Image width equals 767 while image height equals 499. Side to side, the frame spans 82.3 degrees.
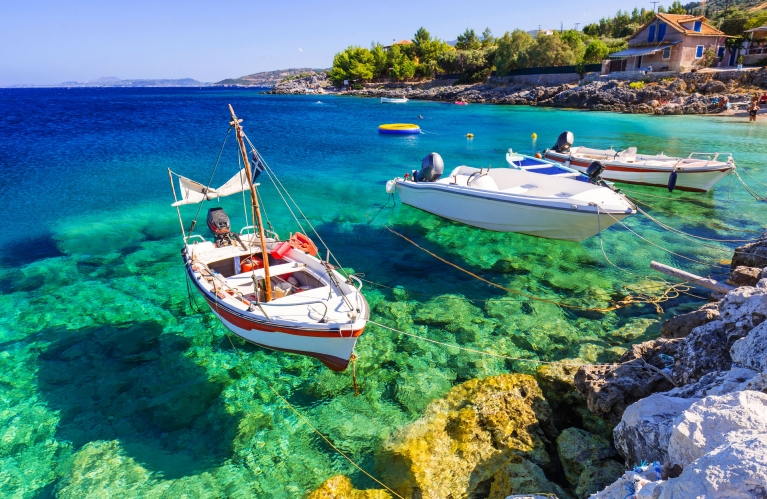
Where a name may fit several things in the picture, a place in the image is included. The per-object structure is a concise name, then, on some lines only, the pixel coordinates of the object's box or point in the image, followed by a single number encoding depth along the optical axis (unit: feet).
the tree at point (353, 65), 336.29
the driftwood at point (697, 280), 29.55
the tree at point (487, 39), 310.59
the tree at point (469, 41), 314.76
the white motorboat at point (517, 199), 39.24
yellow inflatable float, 123.65
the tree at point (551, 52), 217.15
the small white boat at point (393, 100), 236.84
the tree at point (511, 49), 229.29
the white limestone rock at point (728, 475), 8.11
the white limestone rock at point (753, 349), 14.26
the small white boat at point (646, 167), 58.39
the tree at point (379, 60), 336.08
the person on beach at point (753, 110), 116.06
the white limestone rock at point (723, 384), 13.26
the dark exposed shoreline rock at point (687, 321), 23.32
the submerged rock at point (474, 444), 19.33
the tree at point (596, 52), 199.41
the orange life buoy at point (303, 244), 33.73
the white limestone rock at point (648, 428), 13.84
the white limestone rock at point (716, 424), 10.42
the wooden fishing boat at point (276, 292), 24.77
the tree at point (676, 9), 251.19
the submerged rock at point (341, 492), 19.33
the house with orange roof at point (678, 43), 163.12
